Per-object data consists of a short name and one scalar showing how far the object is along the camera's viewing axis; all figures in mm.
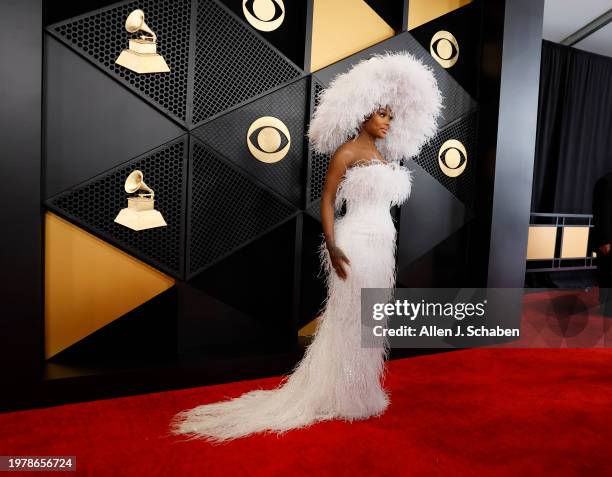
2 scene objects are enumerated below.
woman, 2049
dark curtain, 6184
